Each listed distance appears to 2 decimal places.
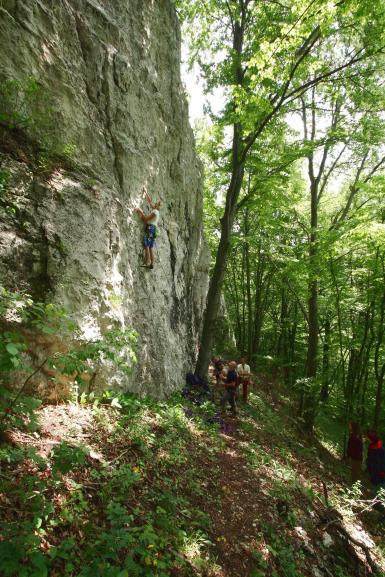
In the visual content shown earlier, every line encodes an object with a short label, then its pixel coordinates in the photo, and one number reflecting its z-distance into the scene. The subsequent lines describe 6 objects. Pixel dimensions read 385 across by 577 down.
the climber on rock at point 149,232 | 8.74
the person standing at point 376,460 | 9.42
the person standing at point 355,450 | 10.72
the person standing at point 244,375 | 13.05
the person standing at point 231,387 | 10.77
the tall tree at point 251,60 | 8.16
